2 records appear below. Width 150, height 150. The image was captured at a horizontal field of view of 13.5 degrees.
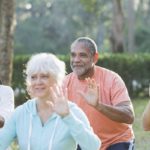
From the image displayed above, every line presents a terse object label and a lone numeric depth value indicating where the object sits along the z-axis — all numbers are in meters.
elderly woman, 4.16
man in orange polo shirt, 5.63
